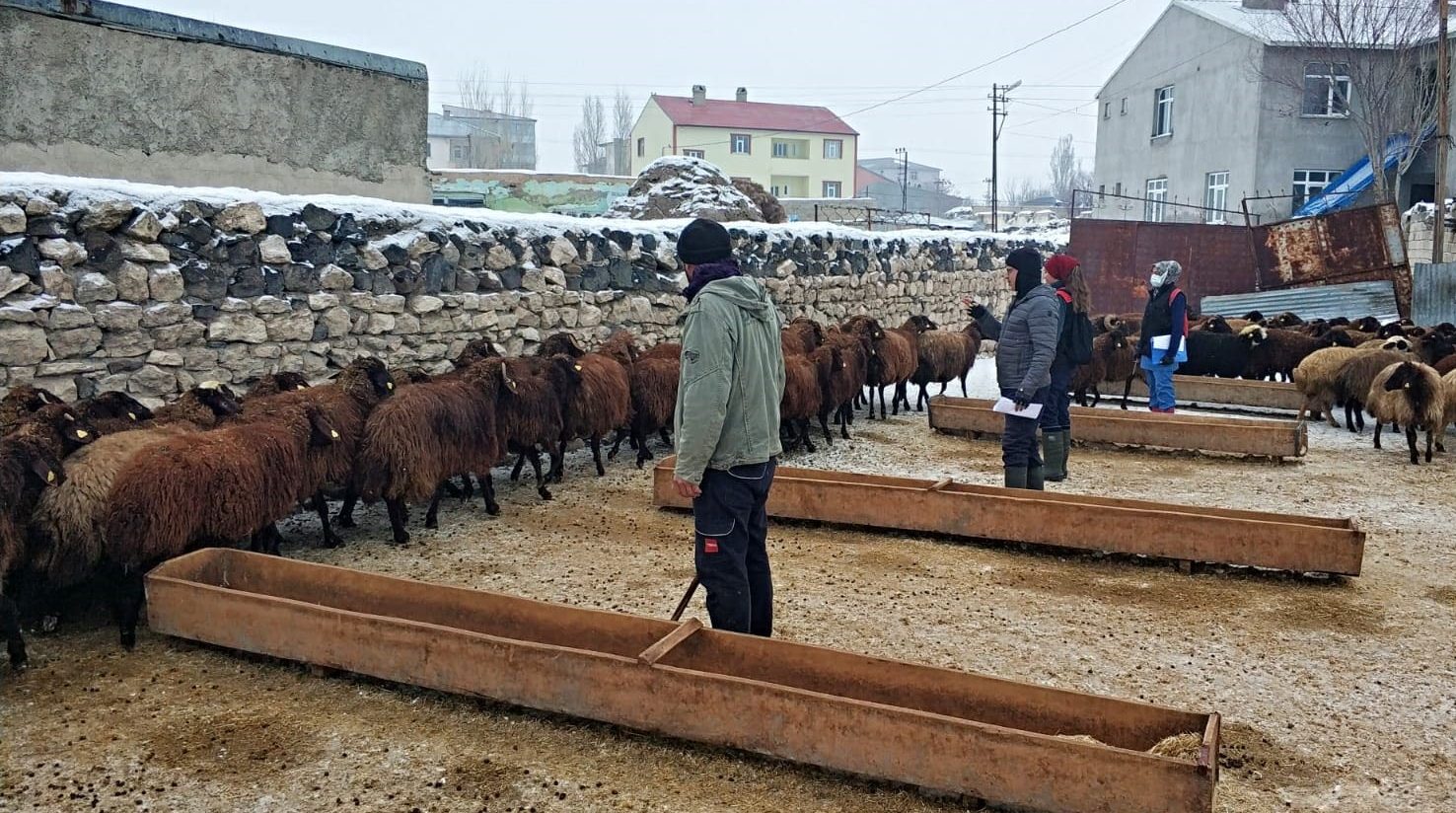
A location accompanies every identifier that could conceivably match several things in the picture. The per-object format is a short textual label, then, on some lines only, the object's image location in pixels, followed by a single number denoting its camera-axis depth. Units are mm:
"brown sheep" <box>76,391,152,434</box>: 5887
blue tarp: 27719
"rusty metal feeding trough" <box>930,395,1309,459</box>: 9305
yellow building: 60625
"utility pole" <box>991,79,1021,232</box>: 50438
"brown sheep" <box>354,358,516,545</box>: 6531
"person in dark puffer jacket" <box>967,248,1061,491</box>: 6715
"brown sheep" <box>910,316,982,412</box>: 12711
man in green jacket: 4070
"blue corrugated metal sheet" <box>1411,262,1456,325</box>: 15977
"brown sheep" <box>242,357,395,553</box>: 6262
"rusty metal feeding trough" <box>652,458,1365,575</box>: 5898
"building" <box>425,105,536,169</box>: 73875
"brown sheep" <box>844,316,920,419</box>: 11547
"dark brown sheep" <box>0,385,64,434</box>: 5621
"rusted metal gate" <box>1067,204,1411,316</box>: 17500
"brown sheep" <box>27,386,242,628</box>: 4832
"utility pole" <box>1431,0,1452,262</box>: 18250
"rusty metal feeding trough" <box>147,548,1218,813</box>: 3266
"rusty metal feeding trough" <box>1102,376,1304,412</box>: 12266
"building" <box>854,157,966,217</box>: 89375
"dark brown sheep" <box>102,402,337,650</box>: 4879
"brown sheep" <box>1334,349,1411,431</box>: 10539
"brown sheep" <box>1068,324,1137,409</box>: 12609
